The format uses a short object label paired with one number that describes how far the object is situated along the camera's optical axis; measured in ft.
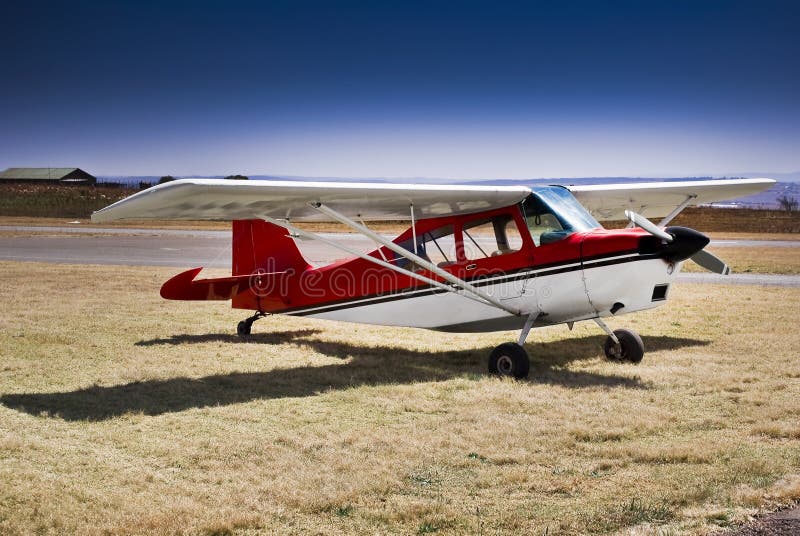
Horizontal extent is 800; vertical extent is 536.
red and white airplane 24.99
